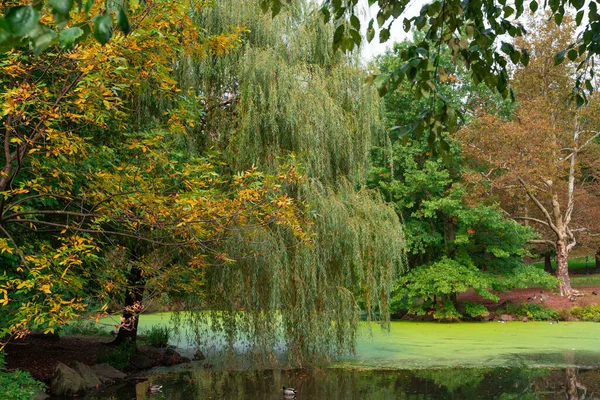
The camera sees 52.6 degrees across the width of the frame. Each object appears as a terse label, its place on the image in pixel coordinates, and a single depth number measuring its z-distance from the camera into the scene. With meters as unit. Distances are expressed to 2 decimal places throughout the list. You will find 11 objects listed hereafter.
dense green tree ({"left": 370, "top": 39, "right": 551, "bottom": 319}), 18.11
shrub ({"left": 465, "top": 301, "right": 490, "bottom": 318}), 18.55
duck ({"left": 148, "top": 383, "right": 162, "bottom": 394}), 9.20
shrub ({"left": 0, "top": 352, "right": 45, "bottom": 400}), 6.50
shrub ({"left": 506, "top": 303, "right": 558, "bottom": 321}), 18.55
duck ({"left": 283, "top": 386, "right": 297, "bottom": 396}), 8.76
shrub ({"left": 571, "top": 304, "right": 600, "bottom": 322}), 17.92
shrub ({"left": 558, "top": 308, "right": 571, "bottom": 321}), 18.30
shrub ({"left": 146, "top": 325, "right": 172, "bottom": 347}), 13.20
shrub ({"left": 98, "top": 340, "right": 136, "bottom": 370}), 10.95
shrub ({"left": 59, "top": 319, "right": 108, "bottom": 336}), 15.51
